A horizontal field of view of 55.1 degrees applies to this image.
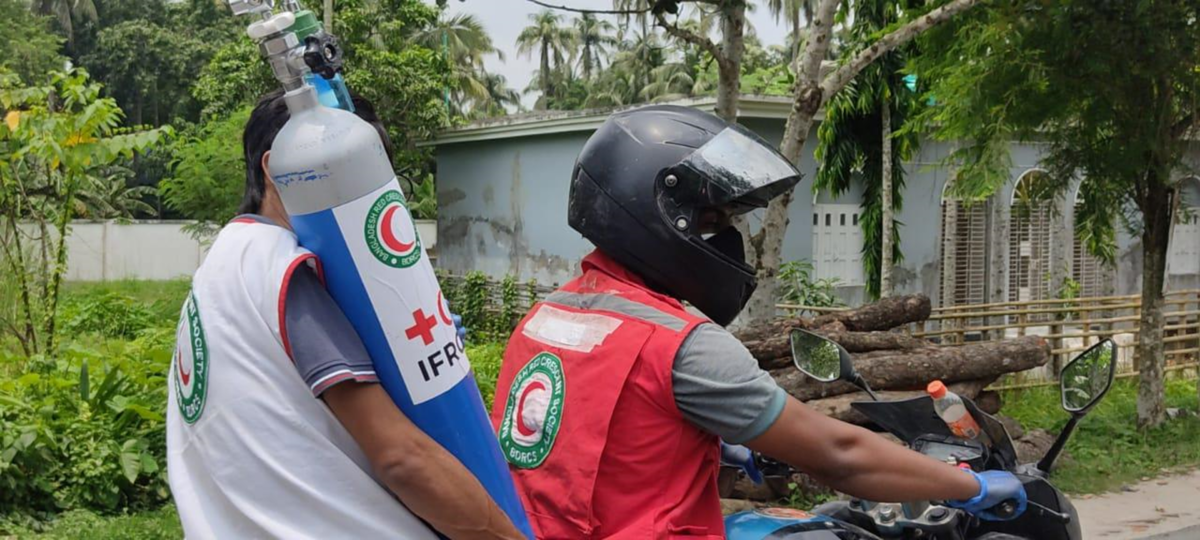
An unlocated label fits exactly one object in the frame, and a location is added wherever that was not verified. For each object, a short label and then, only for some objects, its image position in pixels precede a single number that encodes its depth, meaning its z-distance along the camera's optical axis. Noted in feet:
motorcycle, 8.27
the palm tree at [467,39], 132.26
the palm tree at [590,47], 174.81
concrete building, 49.75
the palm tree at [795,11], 119.55
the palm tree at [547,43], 172.76
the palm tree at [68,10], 132.57
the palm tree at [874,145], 41.55
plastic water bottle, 8.54
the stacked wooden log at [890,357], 23.95
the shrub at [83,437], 19.88
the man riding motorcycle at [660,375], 7.14
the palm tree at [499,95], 163.16
